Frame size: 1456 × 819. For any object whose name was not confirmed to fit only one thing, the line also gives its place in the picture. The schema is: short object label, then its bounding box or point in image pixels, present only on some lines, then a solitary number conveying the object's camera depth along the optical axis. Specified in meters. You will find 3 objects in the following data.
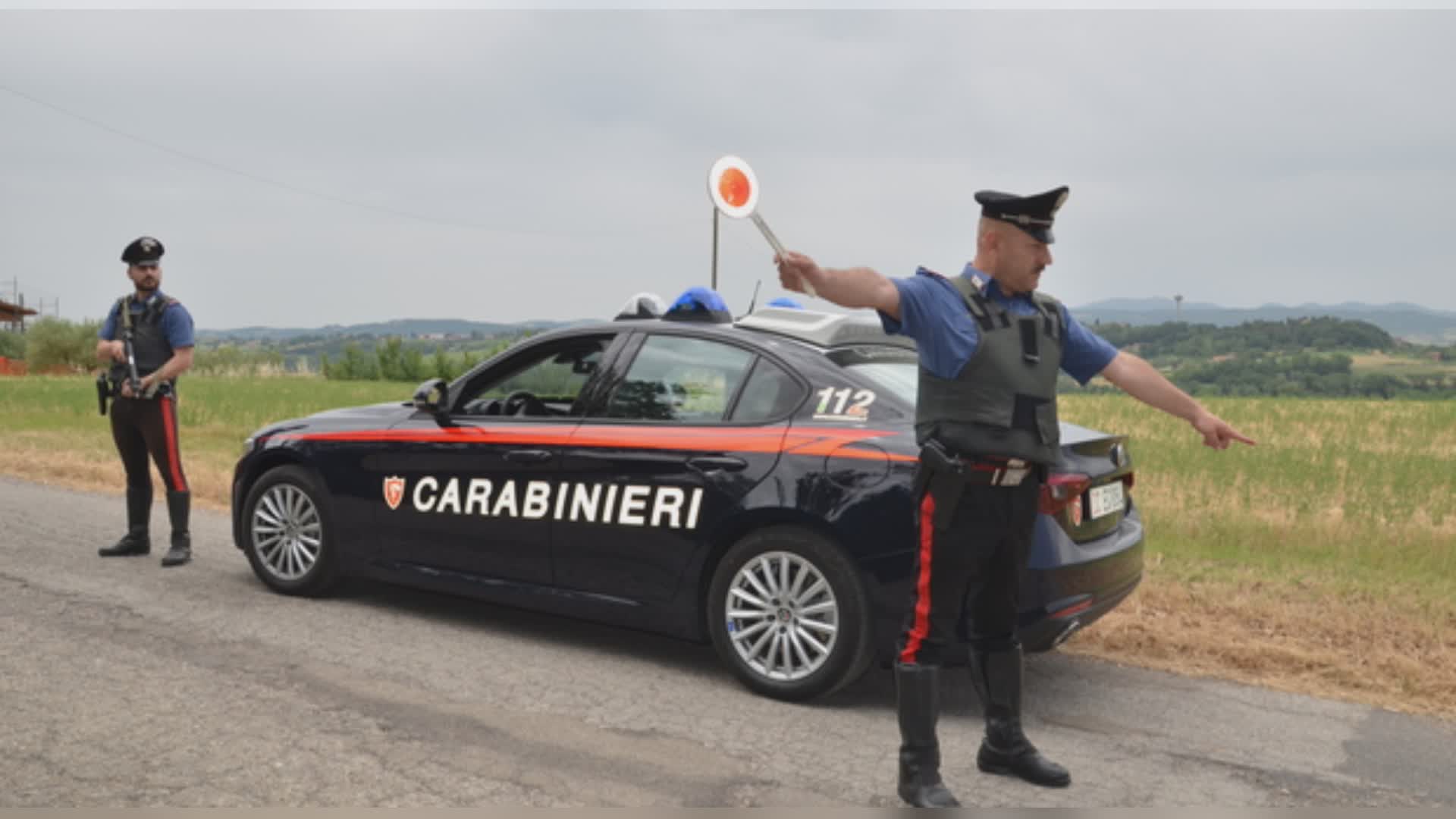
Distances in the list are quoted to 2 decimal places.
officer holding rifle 8.05
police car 4.97
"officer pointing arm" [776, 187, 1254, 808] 3.98
